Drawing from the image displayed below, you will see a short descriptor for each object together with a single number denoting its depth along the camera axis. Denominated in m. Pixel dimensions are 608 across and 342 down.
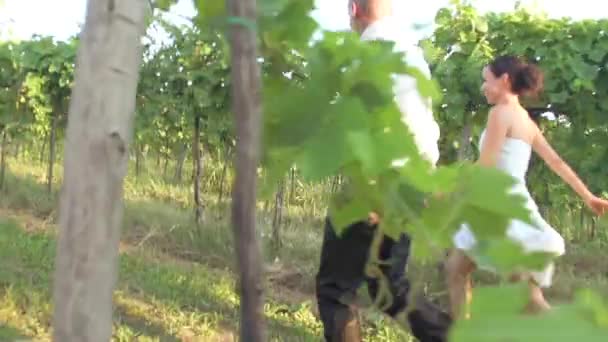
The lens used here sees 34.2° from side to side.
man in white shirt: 3.24
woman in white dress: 4.04
